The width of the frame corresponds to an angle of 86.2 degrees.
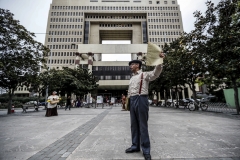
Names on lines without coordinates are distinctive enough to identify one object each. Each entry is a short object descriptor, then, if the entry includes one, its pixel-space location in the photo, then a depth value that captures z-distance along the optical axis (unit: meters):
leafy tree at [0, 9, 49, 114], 10.46
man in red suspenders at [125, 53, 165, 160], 2.58
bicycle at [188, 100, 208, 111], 13.70
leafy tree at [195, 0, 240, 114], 7.86
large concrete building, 64.56
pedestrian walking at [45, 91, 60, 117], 9.95
